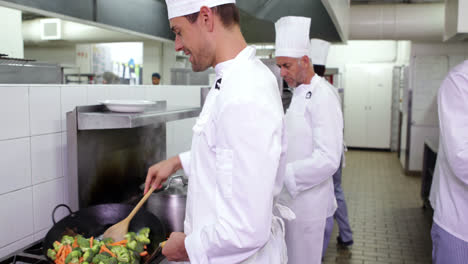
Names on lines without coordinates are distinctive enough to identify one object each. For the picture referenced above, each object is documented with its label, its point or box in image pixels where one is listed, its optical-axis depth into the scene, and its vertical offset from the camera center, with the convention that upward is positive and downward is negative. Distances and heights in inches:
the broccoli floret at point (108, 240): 53.7 -20.0
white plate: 59.9 -2.0
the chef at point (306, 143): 73.5 -9.0
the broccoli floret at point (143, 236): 54.5 -19.8
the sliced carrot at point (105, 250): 49.9 -19.9
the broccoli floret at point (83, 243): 49.7 -19.0
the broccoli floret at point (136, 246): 52.1 -20.1
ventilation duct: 191.3 +37.3
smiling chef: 32.7 -4.4
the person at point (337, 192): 114.3 -33.7
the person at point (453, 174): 58.6 -11.8
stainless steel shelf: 54.5 -3.5
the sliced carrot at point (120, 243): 53.4 -20.3
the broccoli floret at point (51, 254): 46.8 -19.1
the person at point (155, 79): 212.0 +7.9
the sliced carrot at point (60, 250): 47.5 -19.1
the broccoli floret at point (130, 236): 54.2 -19.7
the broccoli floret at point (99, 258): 47.6 -19.9
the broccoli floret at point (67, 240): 50.5 -18.9
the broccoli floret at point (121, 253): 49.4 -20.1
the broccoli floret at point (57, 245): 48.7 -18.9
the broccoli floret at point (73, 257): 46.3 -19.4
